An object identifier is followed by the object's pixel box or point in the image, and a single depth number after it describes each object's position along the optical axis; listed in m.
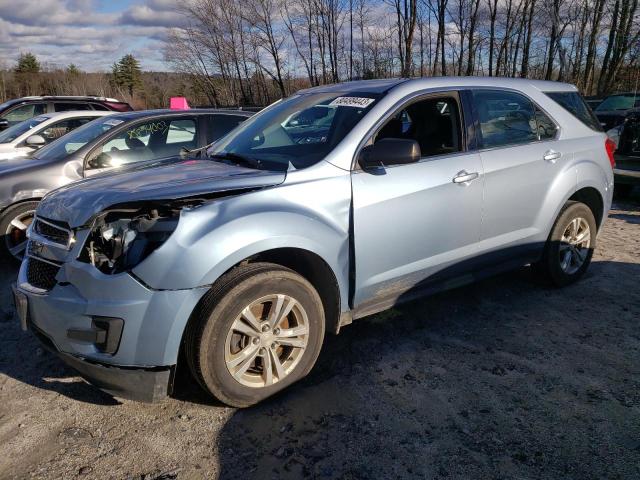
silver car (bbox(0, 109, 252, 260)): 5.39
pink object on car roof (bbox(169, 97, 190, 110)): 13.85
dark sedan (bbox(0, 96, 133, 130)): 10.70
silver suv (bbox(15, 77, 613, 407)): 2.47
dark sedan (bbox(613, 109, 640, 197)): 7.62
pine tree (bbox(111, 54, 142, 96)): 72.07
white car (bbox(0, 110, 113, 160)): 7.69
